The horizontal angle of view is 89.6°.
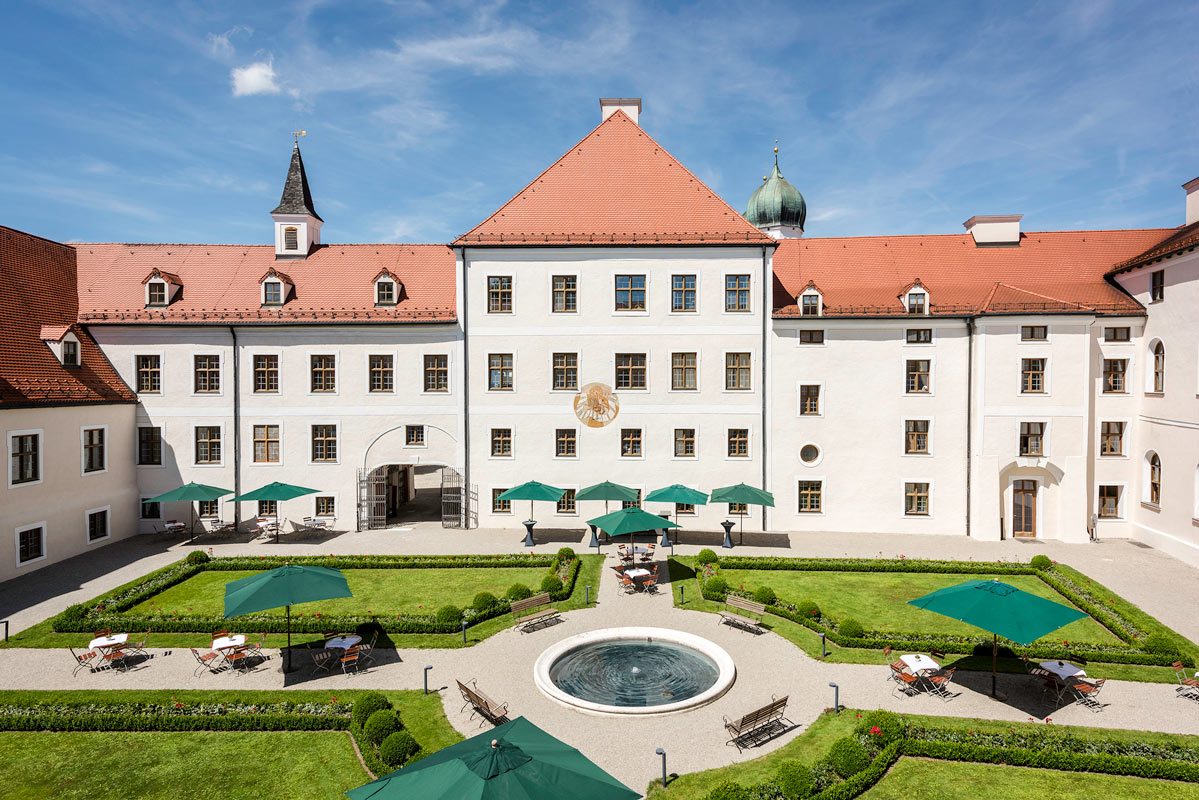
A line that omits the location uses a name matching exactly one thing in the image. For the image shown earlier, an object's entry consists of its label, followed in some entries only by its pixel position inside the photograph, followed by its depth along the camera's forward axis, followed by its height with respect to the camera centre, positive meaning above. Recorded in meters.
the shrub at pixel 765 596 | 20.78 -7.21
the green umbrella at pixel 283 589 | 15.85 -5.51
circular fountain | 15.19 -7.95
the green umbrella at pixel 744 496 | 27.90 -5.07
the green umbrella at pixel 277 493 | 29.22 -5.15
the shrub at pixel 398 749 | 12.27 -7.38
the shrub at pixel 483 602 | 20.41 -7.27
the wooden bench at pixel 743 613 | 19.56 -7.61
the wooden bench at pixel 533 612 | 19.83 -7.62
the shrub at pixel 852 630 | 18.22 -7.35
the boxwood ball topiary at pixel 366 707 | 13.84 -7.35
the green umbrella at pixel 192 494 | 29.00 -5.11
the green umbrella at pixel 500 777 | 8.30 -5.54
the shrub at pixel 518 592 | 21.23 -7.21
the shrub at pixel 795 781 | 11.22 -7.39
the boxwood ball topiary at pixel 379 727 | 12.97 -7.31
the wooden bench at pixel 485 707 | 13.66 -7.40
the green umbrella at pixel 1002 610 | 14.30 -5.56
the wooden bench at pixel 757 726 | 13.16 -7.73
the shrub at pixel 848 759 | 12.11 -7.51
